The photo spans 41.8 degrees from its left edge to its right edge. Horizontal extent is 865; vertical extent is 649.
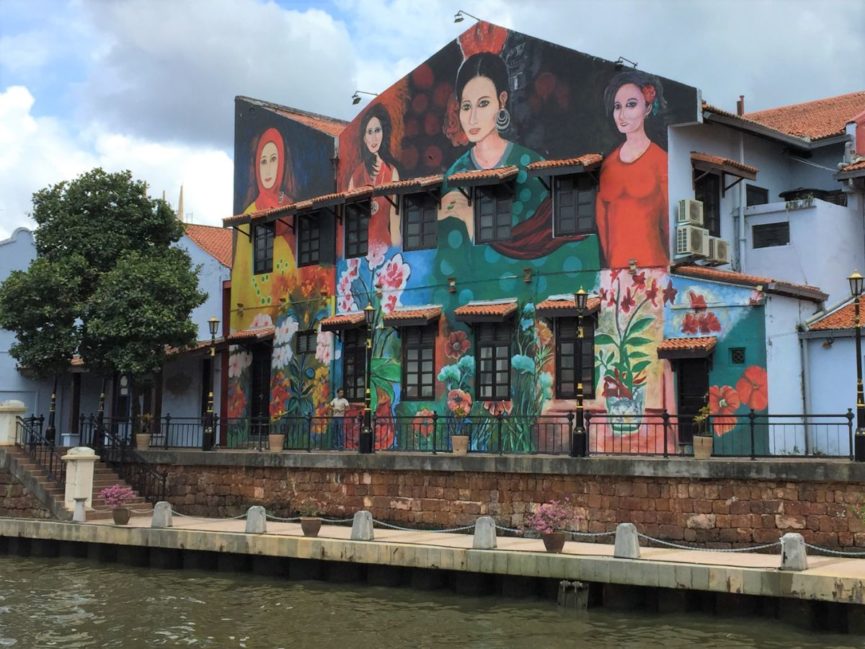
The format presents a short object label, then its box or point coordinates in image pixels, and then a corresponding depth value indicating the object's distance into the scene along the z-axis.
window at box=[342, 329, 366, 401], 30.25
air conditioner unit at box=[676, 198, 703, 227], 25.19
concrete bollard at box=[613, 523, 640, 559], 18.91
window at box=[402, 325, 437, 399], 28.80
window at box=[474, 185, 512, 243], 28.03
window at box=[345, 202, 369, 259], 31.11
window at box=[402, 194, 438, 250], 29.45
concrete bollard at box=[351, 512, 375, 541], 22.08
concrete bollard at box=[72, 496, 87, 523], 26.61
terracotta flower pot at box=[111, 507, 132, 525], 25.56
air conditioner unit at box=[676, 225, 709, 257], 24.91
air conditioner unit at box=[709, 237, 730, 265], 25.53
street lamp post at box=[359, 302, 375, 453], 25.89
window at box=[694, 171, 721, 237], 26.83
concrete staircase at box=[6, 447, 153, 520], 27.47
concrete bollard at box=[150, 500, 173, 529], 24.92
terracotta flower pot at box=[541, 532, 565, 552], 19.88
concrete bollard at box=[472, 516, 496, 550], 20.52
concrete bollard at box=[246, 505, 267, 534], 23.44
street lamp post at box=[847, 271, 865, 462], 19.34
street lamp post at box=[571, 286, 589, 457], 22.56
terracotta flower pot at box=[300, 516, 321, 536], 22.97
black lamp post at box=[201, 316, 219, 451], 29.30
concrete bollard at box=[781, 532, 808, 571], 17.19
